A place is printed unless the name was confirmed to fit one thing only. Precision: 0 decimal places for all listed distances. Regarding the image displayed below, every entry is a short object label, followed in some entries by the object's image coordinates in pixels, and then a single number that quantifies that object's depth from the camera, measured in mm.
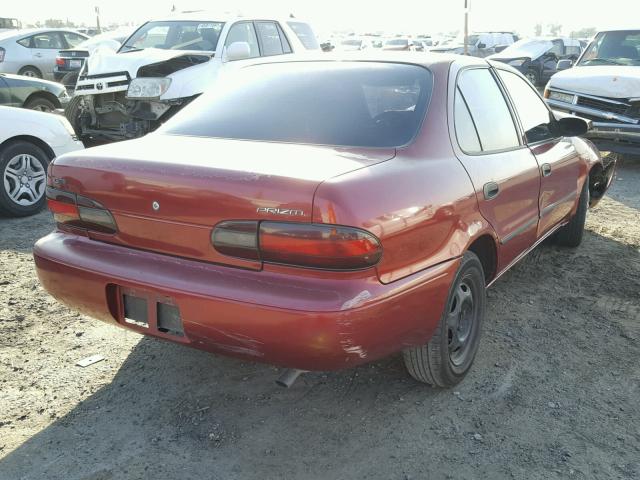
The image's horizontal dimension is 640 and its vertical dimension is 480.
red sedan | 2428
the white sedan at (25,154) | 5914
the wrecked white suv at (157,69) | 8039
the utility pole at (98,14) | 37625
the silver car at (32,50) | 15531
